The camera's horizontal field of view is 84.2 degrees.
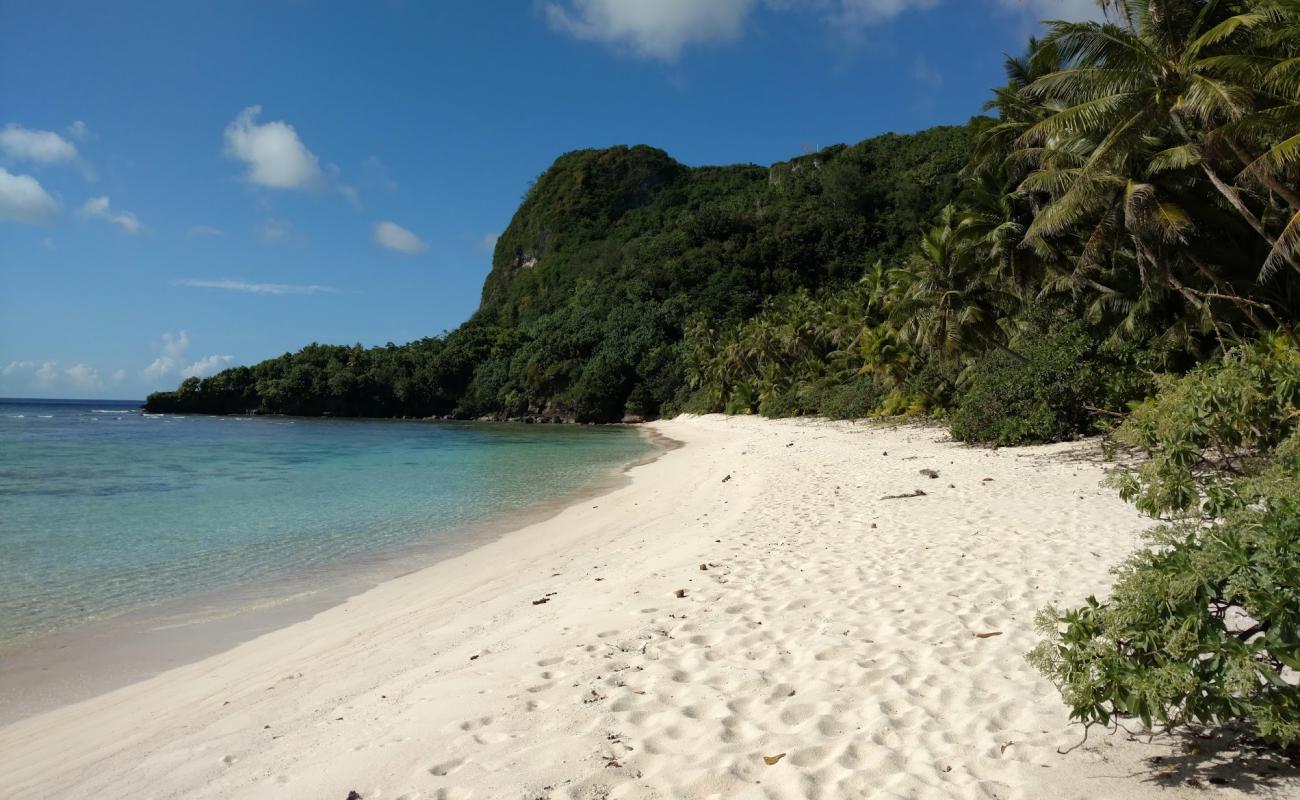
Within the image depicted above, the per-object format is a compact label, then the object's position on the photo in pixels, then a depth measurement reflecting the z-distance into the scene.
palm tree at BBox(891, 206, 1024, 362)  24.17
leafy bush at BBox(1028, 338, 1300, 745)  2.47
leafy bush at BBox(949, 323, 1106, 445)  16.73
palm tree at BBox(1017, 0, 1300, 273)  11.51
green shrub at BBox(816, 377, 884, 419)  34.78
